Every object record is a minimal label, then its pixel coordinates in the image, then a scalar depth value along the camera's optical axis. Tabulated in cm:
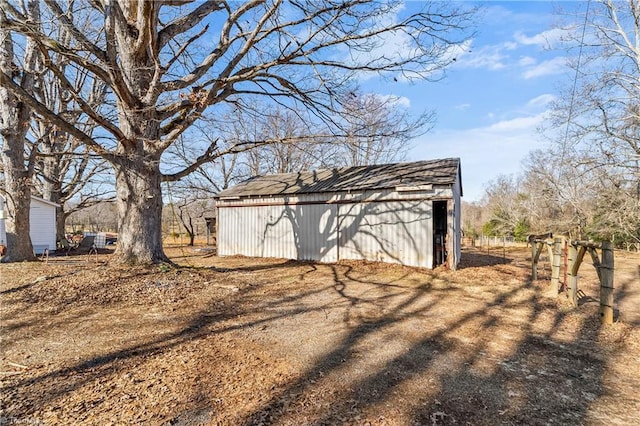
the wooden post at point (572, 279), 624
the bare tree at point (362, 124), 891
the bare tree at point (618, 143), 1384
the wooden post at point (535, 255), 875
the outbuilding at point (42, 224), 1719
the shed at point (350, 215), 1041
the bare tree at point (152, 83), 722
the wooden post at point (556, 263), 737
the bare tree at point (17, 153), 933
